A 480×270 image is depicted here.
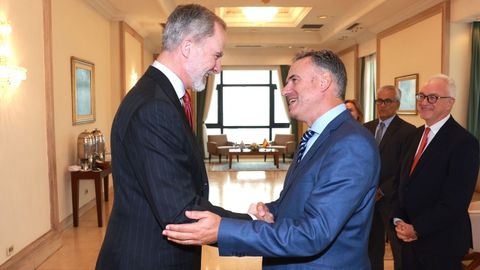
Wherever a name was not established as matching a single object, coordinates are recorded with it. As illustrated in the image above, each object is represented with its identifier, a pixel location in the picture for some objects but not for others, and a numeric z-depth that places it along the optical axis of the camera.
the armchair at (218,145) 13.47
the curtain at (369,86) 11.23
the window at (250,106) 15.50
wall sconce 3.86
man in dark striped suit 1.42
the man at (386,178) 3.63
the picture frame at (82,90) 6.20
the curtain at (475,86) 6.99
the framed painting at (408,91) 8.16
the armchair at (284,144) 13.35
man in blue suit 1.40
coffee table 12.32
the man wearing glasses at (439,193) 2.59
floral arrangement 12.67
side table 5.83
